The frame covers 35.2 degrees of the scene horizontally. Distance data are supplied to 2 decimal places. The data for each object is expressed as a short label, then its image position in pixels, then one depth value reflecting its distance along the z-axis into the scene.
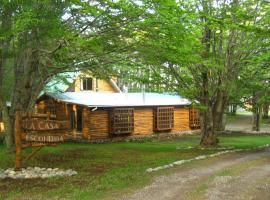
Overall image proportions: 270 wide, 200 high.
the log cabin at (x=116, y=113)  30.67
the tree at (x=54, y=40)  12.20
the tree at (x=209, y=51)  14.86
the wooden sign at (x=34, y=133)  13.46
